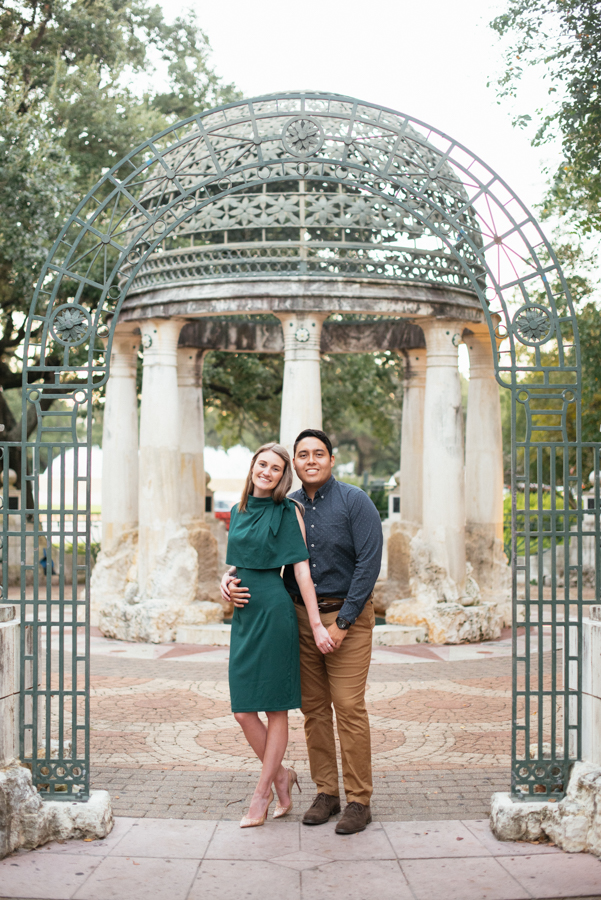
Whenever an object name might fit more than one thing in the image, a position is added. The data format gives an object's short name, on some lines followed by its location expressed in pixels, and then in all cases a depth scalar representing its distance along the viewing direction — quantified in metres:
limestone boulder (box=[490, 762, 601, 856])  4.99
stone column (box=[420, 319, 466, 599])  12.88
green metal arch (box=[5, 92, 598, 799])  5.40
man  5.21
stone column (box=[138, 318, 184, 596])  13.01
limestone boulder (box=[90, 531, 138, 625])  14.06
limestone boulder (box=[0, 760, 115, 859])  4.91
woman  5.14
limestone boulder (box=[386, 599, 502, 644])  12.41
